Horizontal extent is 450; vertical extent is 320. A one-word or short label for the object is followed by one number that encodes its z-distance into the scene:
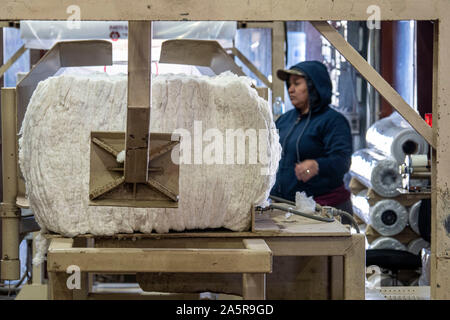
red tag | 4.96
